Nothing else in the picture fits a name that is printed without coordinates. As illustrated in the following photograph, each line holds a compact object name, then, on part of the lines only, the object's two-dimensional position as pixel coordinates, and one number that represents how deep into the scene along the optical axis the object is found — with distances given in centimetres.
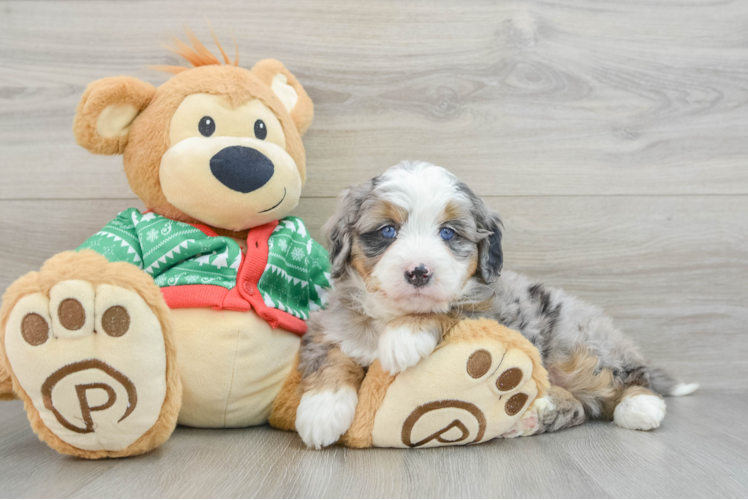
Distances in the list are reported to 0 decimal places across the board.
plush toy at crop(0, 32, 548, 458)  50
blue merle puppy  55
